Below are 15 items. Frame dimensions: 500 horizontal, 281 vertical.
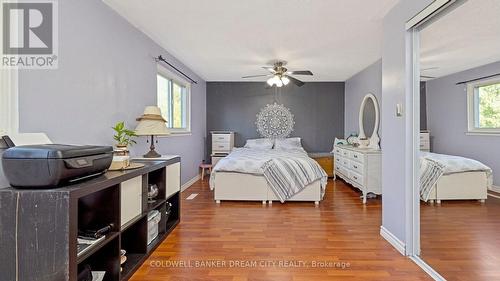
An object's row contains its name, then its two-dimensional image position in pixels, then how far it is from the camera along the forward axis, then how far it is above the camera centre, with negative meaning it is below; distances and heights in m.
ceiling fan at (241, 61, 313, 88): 4.42 +1.08
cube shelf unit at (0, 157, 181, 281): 1.32 -0.45
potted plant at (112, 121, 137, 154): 2.09 +0.01
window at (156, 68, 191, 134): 4.21 +0.69
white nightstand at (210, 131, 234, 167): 6.18 -0.04
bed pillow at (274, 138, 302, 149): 6.09 -0.05
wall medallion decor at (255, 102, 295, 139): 6.51 +0.48
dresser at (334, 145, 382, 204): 3.99 -0.44
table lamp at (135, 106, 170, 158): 2.72 +0.17
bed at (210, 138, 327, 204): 3.85 -0.55
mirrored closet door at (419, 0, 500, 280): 1.72 -0.01
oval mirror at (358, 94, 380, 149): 4.61 +0.34
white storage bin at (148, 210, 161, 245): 2.37 -0.73
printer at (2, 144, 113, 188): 1.31 -0.11
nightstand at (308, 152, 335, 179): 5.98 -0.47
